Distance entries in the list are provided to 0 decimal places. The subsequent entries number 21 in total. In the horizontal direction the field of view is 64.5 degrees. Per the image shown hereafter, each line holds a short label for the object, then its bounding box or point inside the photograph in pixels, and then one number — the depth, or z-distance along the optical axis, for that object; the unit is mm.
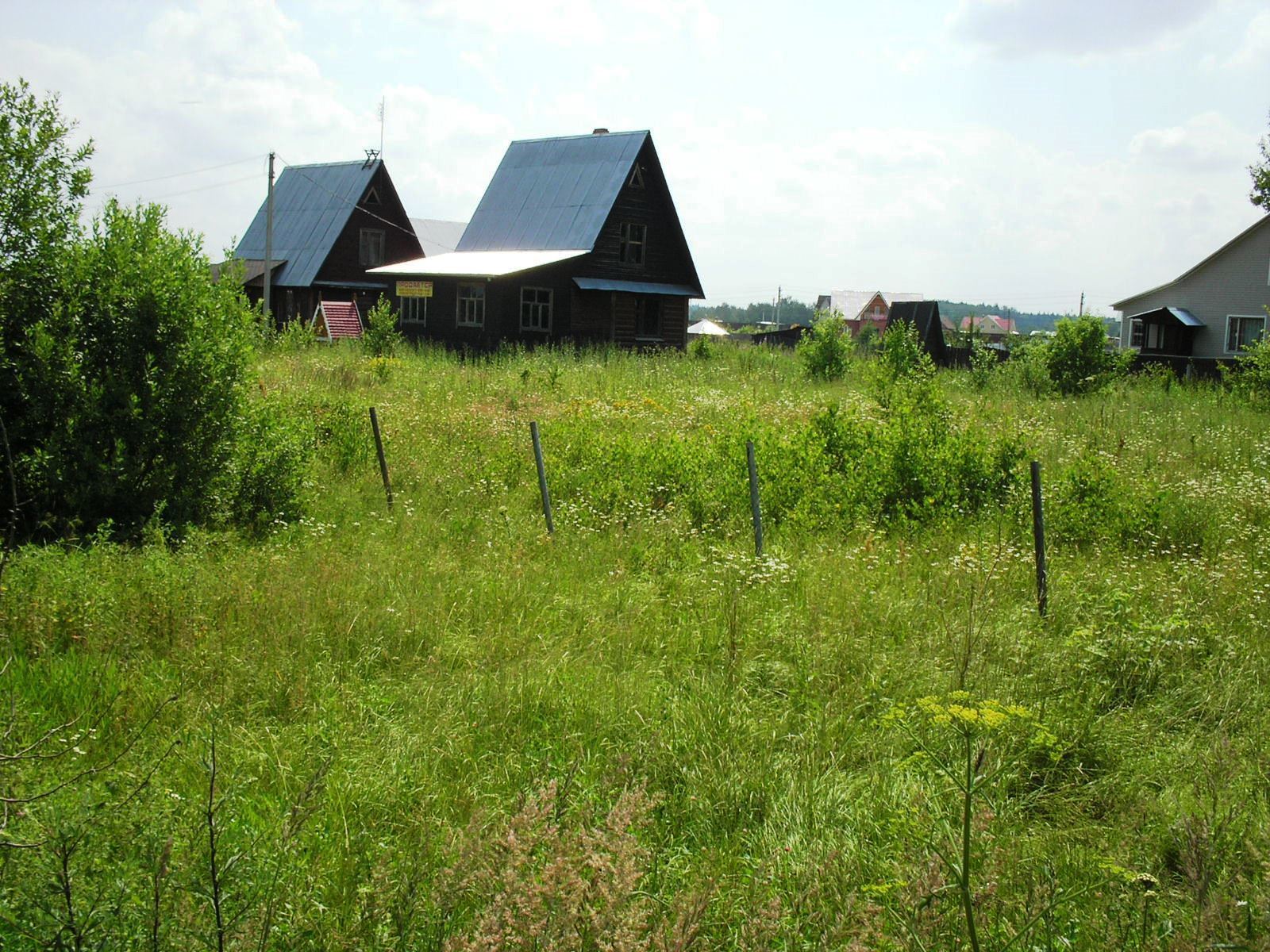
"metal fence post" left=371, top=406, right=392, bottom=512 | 10583
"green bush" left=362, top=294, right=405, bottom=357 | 24344
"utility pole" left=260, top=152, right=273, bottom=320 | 31667
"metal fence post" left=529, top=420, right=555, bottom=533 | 9188
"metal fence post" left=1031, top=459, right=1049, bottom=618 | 6949
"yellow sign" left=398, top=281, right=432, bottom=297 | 31578
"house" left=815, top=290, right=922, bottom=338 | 80438
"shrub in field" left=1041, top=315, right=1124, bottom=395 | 22844
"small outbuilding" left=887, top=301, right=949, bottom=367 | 41084
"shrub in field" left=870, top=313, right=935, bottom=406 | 16250
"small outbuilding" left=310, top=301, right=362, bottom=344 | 31469
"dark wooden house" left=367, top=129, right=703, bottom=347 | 30688
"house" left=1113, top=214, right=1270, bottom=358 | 40438
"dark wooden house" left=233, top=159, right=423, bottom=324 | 38062
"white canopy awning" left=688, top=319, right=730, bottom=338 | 66875
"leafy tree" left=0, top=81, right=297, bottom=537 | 8453
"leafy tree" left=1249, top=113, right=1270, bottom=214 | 42344
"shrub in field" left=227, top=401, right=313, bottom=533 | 9375
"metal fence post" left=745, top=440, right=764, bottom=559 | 8281
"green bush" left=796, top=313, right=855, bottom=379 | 24859
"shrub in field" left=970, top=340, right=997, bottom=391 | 23906
